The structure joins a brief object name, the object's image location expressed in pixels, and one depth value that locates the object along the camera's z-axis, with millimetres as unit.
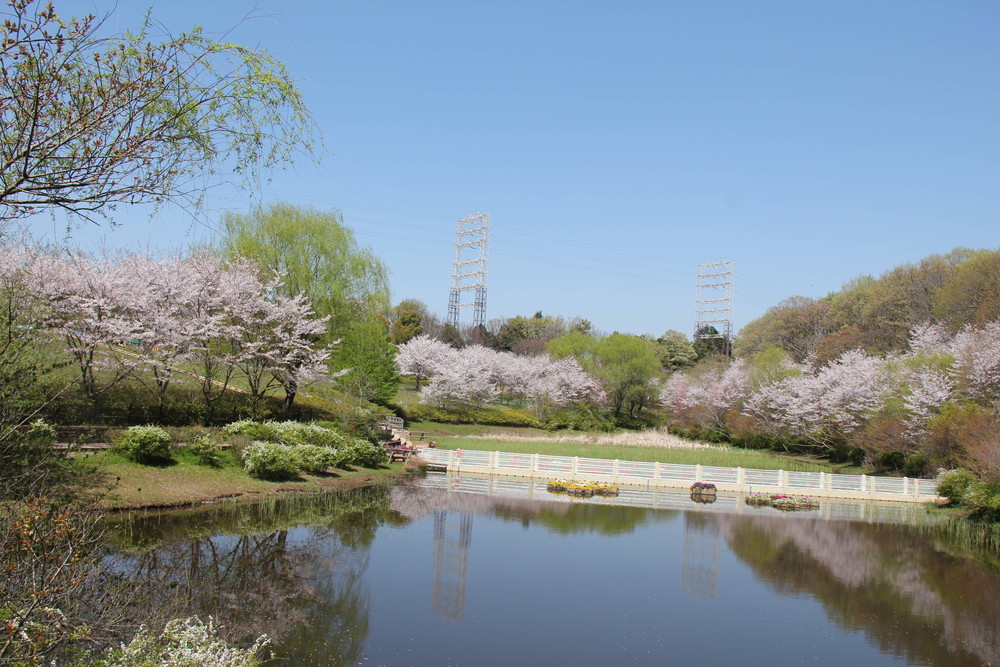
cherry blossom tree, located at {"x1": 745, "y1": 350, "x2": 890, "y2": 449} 40875
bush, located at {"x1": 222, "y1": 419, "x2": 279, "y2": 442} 24891
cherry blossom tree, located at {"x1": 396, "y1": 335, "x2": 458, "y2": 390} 67106
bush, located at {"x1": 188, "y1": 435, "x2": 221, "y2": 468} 22000
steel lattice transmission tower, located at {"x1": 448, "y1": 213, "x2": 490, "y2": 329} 77625
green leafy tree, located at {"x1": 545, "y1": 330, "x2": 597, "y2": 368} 73875
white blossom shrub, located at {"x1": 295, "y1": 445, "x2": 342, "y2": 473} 25016
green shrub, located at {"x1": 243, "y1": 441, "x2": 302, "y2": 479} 22688
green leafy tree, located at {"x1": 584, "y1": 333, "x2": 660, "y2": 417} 67812
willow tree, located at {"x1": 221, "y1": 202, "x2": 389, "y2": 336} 39250
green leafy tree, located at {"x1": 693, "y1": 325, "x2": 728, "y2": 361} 88688
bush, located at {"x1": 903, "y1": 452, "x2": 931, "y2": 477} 34562
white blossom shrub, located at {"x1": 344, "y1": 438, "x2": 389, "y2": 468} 28862
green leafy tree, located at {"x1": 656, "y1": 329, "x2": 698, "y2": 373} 86500
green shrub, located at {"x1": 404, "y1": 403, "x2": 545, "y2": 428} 54500
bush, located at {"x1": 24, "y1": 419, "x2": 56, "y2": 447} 15764
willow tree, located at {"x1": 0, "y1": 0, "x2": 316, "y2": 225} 4531
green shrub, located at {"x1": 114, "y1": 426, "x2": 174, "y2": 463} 19969
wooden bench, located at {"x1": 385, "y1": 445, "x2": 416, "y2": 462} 33188
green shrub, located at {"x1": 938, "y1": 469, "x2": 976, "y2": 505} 27500
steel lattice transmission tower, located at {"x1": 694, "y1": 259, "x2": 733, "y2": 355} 80938
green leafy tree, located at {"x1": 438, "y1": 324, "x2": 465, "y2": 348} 83138
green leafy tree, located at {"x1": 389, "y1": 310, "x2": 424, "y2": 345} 84062
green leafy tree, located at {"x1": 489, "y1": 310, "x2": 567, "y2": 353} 92000
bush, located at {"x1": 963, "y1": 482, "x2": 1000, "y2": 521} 24642
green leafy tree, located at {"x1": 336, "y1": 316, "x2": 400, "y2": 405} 40781
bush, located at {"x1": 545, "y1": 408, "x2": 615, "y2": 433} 60531
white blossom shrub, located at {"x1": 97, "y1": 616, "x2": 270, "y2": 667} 6027
